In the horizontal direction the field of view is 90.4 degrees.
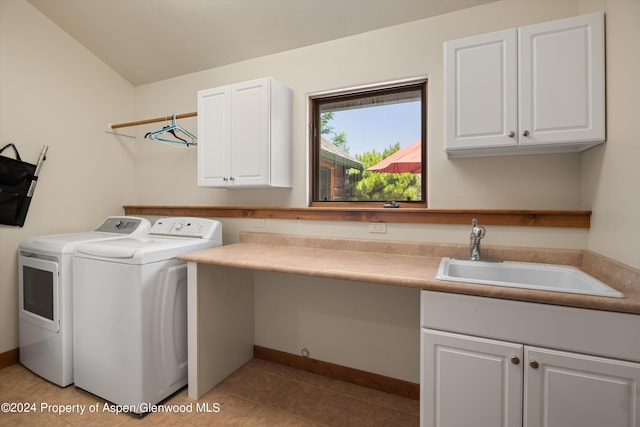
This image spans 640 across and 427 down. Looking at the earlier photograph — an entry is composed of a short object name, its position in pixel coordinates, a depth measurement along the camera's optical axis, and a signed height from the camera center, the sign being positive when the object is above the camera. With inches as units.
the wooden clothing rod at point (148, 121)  99.2 +29.7
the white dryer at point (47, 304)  78.6 -24.6
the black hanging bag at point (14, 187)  87.9 +6.4
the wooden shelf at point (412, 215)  66.9 -1.5
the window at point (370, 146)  83.4 +17.6
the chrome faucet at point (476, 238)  67.2 -6.3
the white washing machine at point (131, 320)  69.8 -25.7
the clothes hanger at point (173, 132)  97.0 +24.6
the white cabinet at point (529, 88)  54.8 +22.1
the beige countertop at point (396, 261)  45.4 -11.4
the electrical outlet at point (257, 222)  98.1 -4.1
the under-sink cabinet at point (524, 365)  41.9 -22.6
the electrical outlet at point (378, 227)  82.5 -4.7
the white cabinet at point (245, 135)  84.0 +20.4
